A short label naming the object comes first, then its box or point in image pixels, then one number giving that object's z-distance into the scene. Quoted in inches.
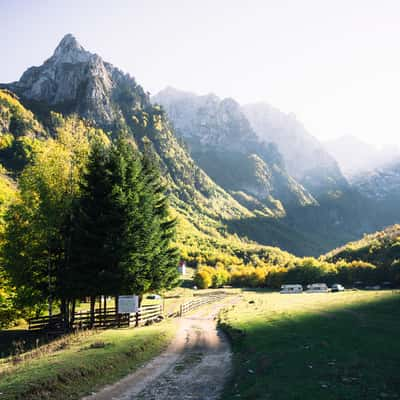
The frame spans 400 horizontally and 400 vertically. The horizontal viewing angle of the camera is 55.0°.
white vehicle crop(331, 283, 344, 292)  3595.2
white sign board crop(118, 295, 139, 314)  1300.4
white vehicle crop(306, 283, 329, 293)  4197.8
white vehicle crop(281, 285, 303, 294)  4453.3
